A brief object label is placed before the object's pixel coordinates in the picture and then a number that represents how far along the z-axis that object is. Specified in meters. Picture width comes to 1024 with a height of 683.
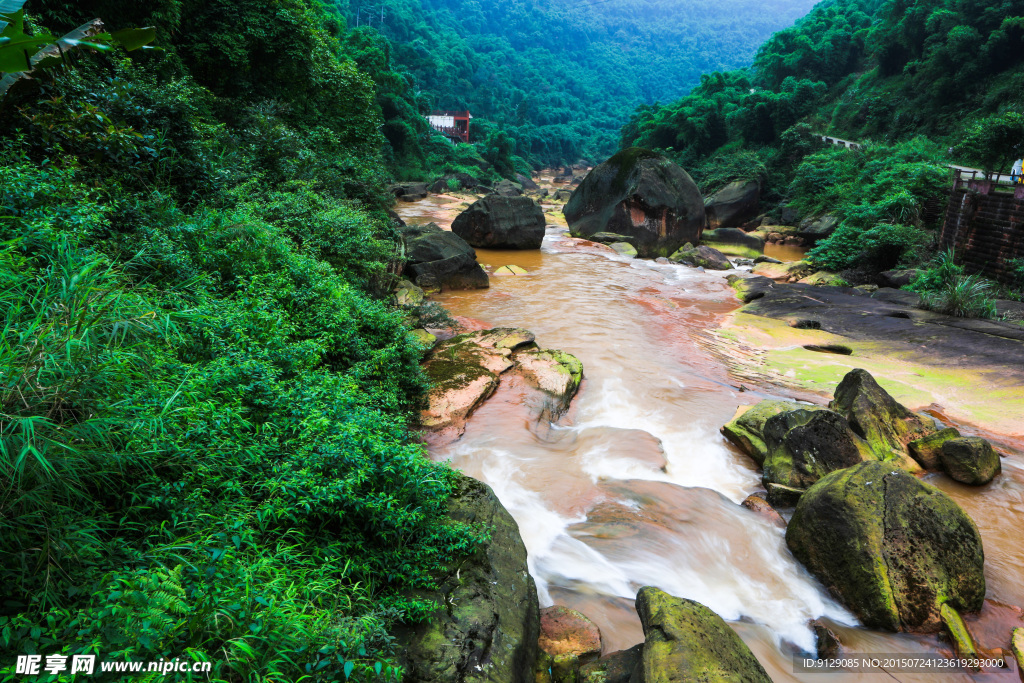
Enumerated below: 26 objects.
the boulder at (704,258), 18.62
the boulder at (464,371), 6.67
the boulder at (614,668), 3.28
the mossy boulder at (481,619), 2.82
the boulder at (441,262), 12.80
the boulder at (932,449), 6.23
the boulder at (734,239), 21.62
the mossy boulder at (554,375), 7.53
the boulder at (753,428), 6.53
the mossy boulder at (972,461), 5.92
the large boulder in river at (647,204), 20.67
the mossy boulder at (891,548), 4.20
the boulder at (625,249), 20.23
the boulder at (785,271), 17.22
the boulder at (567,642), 3.43
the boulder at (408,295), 9.55
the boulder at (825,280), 15.94
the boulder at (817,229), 22.23
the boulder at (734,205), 27.05
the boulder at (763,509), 5.43
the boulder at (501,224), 18.94
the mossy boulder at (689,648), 3.06
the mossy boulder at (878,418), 6.32
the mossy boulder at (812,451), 5.72
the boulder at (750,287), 13.98
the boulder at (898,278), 14.73
